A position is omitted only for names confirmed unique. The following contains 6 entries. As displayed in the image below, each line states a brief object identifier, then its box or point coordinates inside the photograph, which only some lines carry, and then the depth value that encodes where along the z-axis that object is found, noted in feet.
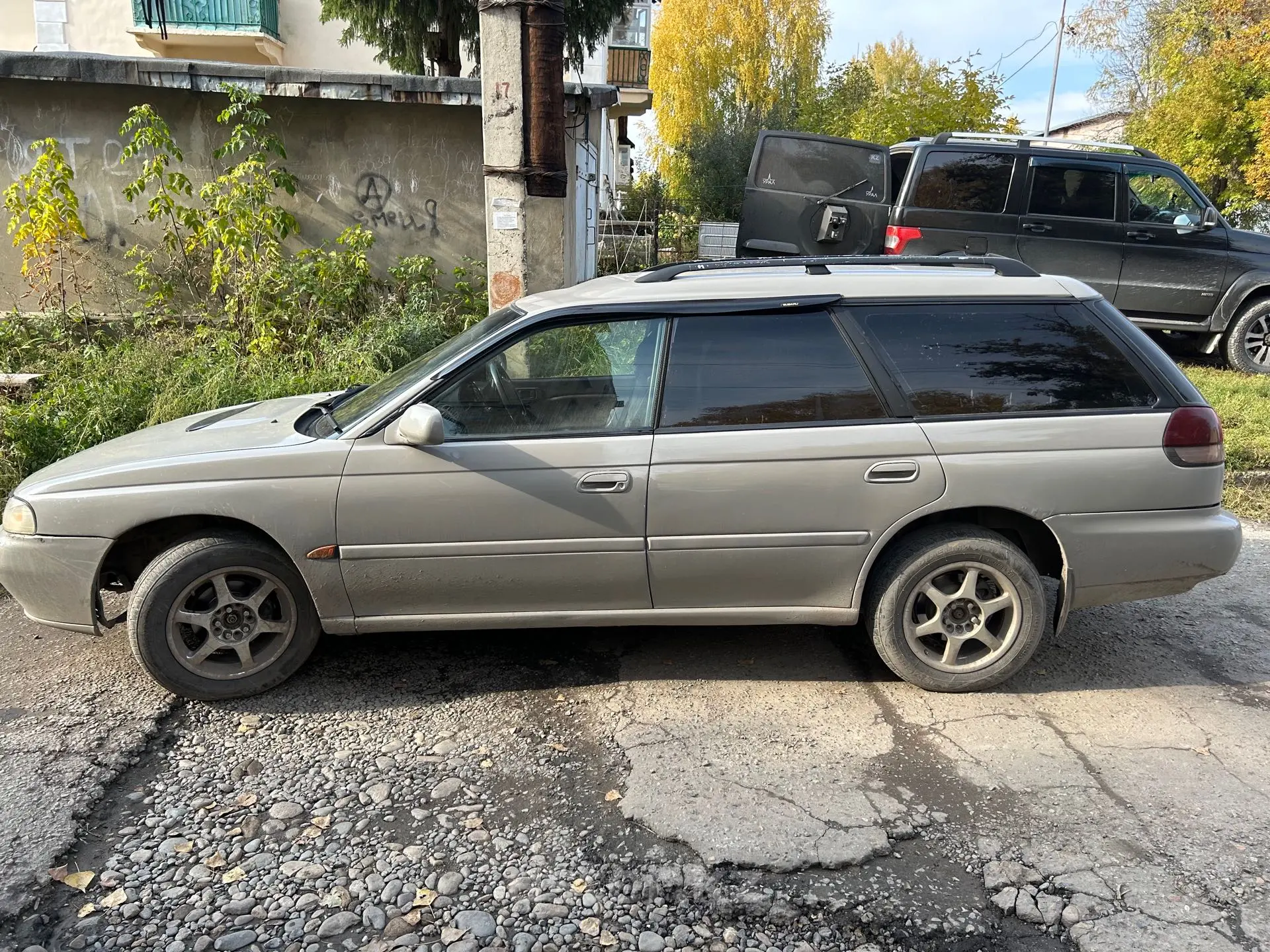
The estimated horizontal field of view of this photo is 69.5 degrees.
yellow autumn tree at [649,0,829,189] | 102.68
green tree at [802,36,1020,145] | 57.26
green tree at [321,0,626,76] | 45.21
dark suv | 31.40
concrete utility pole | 18.88
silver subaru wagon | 11.69
